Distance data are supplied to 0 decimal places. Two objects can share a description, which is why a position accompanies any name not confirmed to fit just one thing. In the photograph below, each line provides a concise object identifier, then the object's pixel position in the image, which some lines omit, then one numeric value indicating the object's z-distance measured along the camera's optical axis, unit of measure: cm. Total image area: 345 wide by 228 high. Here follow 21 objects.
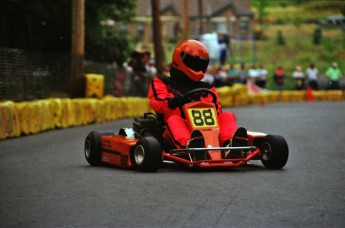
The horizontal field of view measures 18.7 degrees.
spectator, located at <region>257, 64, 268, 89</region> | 4681
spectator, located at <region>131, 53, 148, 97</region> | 3241
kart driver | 1175
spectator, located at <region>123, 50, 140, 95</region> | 3209
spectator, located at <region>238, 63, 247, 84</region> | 4581
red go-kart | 1133
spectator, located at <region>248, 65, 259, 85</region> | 4694
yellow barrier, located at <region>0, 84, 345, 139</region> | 1939
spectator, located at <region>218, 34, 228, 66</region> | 4807
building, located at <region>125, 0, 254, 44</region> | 9924
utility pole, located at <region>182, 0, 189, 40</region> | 4802
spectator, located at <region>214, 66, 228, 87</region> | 4298
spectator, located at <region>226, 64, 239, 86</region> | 4600
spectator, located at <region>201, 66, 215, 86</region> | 4064
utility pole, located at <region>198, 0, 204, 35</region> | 5779
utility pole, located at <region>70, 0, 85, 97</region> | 2753
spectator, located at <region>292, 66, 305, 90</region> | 5097
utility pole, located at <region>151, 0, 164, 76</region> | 3644
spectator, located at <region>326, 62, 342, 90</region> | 4842
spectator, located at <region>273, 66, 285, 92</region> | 4781
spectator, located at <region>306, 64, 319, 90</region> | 5012
